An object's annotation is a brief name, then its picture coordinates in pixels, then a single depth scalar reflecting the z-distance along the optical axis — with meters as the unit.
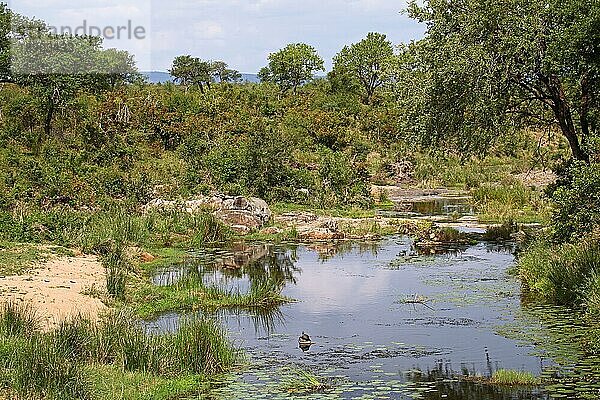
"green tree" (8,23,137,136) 33.81
